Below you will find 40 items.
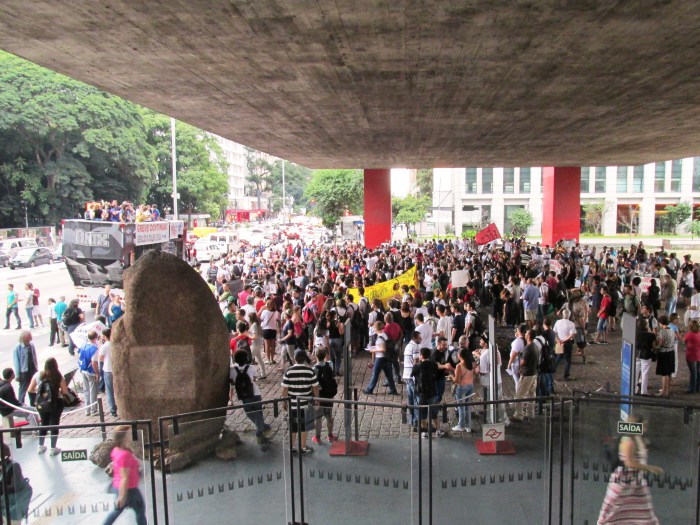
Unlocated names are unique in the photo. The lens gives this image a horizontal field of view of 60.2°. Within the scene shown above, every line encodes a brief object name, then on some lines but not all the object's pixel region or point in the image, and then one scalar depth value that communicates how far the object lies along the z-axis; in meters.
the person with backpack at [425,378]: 9.14
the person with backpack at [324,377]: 9.23
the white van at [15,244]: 42.21
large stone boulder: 8.43
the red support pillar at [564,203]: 39.88
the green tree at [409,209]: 63.50
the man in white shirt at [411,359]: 9.78
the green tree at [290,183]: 143.12
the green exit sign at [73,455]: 5.79
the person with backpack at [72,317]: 14.95
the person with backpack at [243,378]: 8.94
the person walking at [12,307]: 19.08
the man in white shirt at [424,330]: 11.66
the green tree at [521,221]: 65.62
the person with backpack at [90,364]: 10.88
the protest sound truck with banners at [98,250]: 23.05
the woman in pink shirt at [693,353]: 11.24
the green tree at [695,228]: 59.78
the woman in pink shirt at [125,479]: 5.85
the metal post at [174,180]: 43.90
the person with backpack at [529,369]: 9.81
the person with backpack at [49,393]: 8.95
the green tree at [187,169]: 64.19
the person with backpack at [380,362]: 11.45
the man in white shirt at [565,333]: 12.05
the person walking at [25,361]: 10.78
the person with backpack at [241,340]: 11.54
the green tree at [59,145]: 47.78
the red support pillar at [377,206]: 39.09
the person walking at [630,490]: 5.60
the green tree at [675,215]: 64.56
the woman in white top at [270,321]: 13.85
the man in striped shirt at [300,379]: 8.57
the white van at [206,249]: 39.94
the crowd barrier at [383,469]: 5.91
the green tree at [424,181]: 98.43
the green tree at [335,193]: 54.56
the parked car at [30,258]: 39.75
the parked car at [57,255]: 45.16
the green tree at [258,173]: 140.00
